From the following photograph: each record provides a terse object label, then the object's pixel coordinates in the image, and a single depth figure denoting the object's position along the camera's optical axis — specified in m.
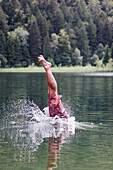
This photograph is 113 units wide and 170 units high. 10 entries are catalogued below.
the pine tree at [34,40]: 155.62
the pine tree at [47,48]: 154.50
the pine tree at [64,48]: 162.00
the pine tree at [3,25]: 159.50
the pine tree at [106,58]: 125.25
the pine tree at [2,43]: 142.88
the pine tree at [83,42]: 178.75
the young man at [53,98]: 16.31
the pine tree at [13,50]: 140.00
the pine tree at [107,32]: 193.38
